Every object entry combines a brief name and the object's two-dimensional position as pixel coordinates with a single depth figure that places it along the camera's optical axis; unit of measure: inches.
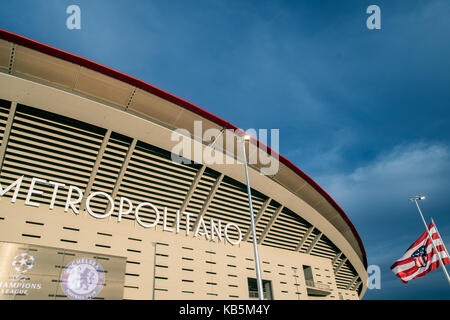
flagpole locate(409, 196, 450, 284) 794.2
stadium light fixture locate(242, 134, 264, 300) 416.1
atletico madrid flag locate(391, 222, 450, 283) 823.1
